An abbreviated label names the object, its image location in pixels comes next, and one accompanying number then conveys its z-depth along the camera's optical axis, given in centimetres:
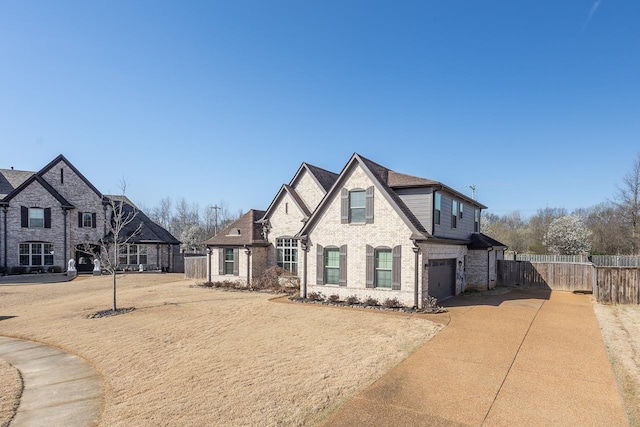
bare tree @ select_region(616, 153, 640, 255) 4250
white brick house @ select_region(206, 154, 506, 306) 1669
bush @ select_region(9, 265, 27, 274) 3179
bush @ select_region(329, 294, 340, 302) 1813
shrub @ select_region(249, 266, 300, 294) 2267
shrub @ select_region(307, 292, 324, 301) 1873
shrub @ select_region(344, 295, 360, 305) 1752
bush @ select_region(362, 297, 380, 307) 1700
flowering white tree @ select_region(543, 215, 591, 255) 4791
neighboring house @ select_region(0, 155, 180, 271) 3256
